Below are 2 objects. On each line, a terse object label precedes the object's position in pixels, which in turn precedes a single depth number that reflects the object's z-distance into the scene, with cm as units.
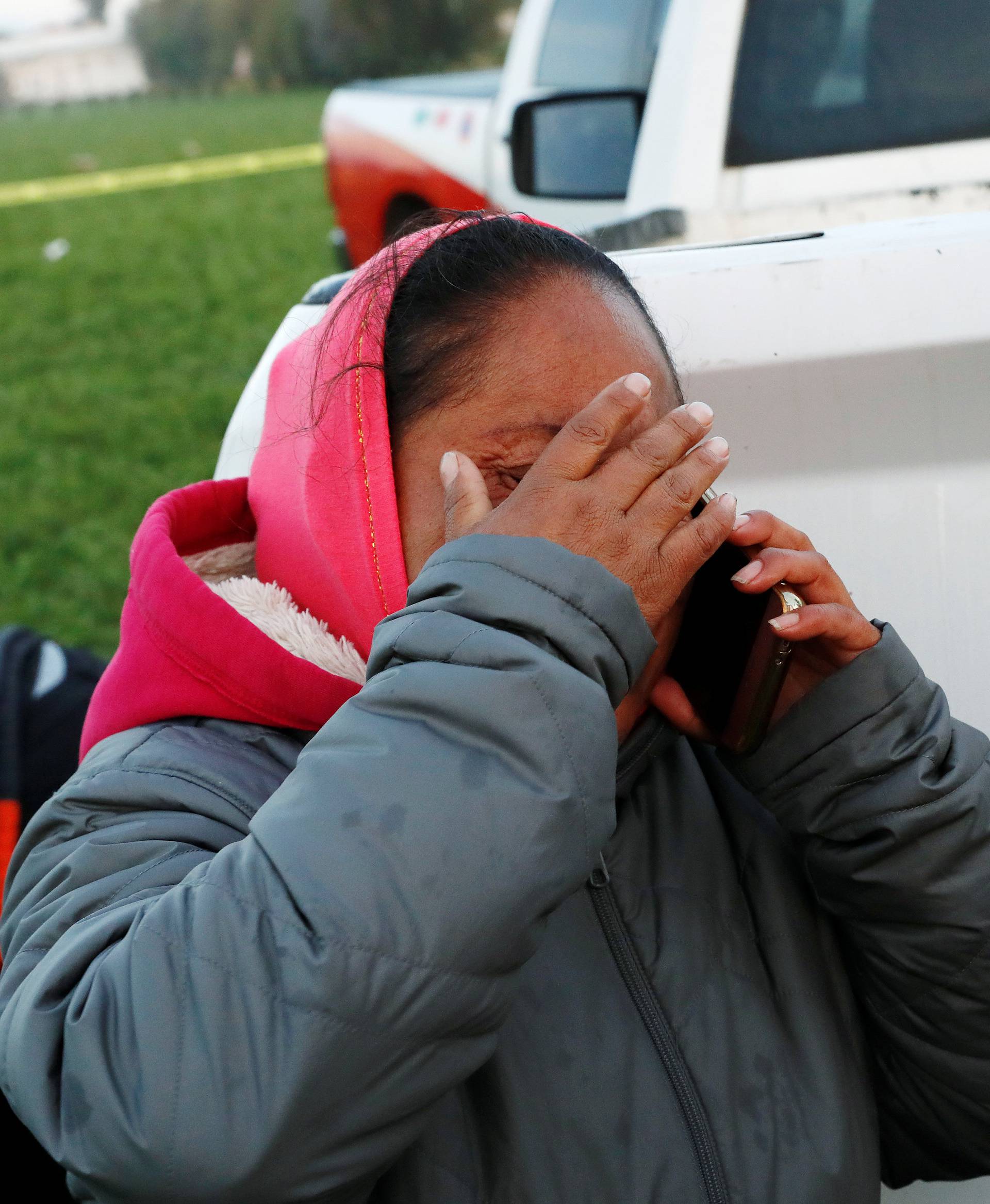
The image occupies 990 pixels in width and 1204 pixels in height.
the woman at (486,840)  110
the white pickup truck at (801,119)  241
